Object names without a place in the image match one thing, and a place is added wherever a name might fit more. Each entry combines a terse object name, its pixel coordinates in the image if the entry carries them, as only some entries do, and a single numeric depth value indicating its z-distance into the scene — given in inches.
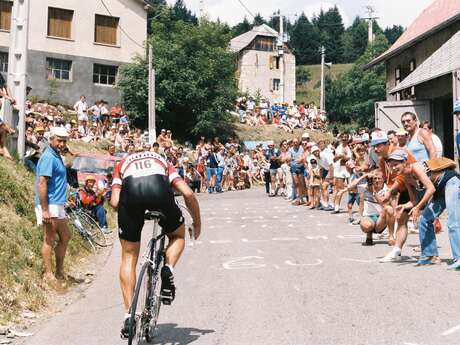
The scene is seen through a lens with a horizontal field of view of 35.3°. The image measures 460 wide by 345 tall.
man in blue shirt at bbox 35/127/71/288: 364.5
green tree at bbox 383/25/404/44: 6358.3
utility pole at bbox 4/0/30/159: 618.8
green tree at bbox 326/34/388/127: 3100.4
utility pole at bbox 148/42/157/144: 1238.9
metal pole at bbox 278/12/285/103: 2550.9
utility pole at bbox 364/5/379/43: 3089.8
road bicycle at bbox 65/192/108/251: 524.4
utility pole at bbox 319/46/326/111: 2570.9
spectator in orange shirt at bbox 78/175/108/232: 603.5
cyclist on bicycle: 246.4
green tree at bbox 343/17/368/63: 6077.8
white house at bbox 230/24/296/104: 3467.0
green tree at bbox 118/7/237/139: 1657.2
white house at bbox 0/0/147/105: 1638.8
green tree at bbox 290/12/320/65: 6023.6
